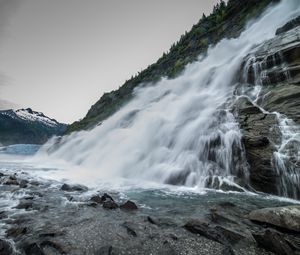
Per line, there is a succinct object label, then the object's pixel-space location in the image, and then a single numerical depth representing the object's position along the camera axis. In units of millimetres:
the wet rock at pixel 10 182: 13250
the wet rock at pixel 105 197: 9551
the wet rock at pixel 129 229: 6052
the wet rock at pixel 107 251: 5012
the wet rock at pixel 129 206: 8367
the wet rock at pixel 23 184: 12539
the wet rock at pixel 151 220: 6866
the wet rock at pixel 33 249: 4902
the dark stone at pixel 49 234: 5840
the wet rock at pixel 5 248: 4893
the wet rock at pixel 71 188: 12058
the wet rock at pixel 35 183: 13492
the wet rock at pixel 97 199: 9334
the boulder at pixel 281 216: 5812
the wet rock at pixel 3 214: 7380
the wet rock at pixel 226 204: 8445
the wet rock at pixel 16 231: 5938
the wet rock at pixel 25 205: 8516
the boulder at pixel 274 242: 4855
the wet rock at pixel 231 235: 5496
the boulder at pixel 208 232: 5254
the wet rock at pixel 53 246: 5053
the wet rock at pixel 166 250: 5035
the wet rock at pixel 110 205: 8534
